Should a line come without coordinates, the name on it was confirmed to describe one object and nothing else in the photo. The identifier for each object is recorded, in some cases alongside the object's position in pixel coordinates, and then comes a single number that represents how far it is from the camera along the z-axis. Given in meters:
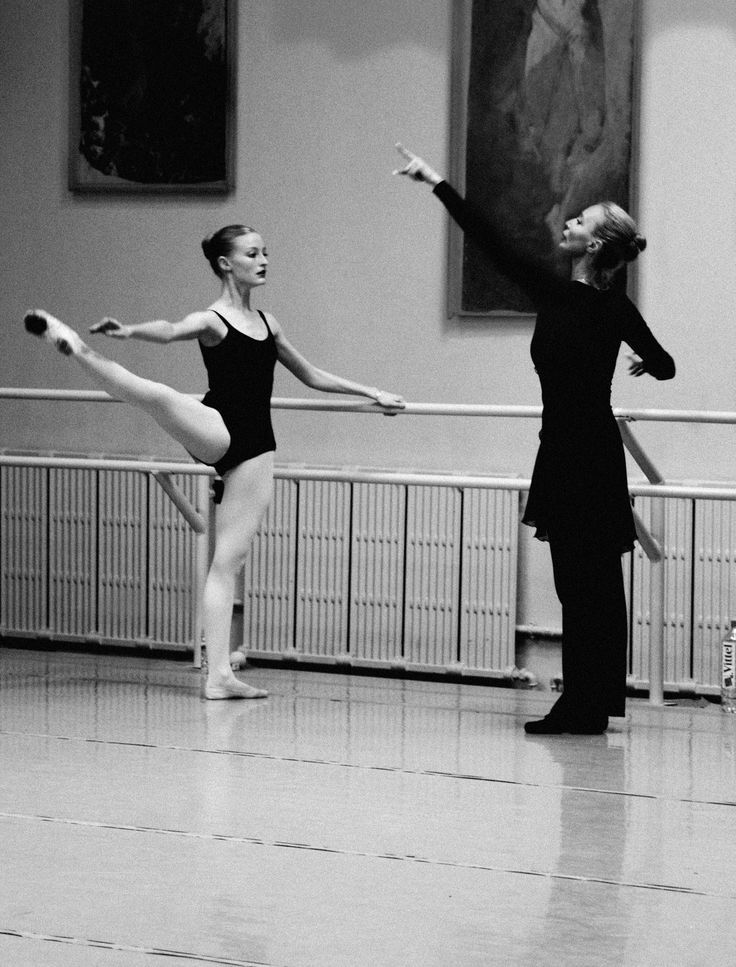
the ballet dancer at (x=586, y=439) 7.70
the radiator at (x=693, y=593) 9.80
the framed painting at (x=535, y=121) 10.14
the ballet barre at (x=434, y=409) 8.46
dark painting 11.12
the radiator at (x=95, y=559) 11.13
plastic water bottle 9.10
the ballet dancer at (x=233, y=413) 8.52
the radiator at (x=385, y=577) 10.34
